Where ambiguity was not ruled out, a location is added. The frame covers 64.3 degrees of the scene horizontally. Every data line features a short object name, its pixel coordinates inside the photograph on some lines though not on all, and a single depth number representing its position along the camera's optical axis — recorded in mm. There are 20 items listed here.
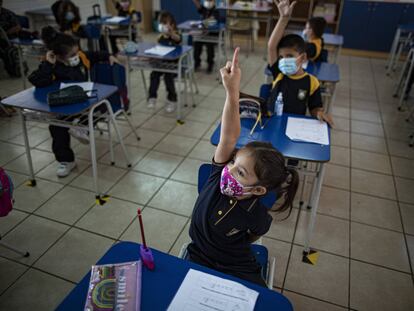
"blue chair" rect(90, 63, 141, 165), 2797
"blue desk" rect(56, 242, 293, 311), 973
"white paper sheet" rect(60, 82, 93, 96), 2443
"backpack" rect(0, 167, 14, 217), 1630
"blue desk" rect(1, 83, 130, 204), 2139
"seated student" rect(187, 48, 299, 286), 1248
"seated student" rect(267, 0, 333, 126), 2229
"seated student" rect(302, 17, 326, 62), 3420
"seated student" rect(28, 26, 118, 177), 2529
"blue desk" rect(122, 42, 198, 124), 3432
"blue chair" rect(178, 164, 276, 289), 1462
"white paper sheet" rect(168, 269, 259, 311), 967
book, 958
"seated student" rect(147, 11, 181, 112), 3842
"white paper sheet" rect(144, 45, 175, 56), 3410
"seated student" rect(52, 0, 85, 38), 4537
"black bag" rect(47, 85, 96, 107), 2139
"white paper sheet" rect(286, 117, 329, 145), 1851
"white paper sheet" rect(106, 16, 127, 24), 5234
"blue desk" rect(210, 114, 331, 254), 1696
